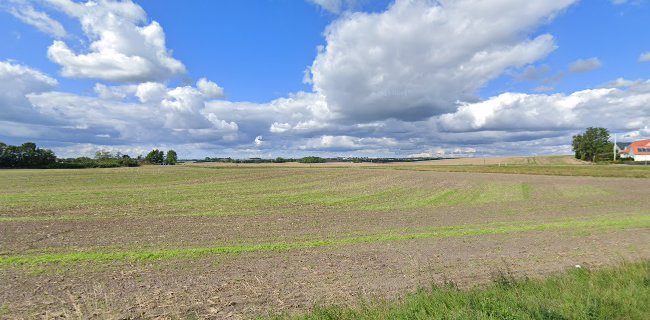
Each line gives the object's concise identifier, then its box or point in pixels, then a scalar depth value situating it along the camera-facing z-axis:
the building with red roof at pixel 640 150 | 128.50
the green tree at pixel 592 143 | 122.12
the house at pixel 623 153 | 139.35
